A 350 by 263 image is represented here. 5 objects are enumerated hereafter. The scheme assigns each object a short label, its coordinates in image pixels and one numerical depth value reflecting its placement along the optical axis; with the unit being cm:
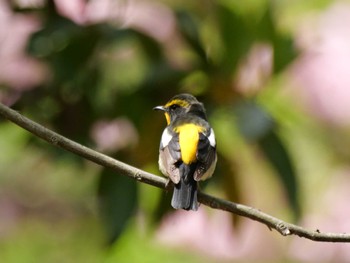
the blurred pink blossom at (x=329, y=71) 837
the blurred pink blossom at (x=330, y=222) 830
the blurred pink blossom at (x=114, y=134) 565
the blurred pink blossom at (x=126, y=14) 577
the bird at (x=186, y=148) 467
